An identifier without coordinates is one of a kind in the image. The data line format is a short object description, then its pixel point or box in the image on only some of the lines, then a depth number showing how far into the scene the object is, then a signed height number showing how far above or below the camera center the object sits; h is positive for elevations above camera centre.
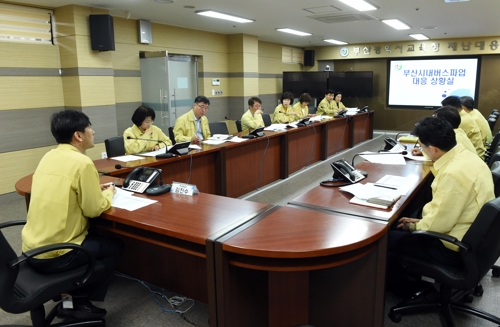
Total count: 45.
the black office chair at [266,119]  6.62 -0.45
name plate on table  2.42 -0.60
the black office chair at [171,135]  4.80 -0.51
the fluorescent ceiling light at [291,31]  7.46 +1.25
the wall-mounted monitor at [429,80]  9.45 +0.28
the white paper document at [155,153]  3.71 -0.58
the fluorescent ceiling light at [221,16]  5.61 +1.21
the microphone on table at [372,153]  2.84 -0.60
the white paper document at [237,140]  4.59 -0.56
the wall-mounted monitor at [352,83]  10.01 +0.24
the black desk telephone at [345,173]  2.66 -0.57
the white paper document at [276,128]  5.58 -0.52
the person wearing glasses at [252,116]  5.91 -0.36
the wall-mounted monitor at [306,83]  10.02 +0.25
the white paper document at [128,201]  2.17 -0.62
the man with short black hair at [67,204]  1.90 -0.55
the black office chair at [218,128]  5.18 -0.46
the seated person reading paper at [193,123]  4.74 -0.37
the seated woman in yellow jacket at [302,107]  7.41 -0.29
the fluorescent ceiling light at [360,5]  5.08 +1.20
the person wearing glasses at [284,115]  7.11 -0.41
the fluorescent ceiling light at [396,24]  6.58 +1.23
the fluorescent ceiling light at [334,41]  9.52 +1.31
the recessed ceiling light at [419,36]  8.70 +1.28
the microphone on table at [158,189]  2.40 -0.60
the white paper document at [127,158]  3.52 -0.59
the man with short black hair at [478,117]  4.78 -0.35
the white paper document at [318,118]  6.85 -0.47
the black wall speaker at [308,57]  10.90 +1.00
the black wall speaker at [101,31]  5.02 +0.85
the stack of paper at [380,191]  2.15 -0.62
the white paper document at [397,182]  2.46 -0.62
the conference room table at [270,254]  1.67 -0.73
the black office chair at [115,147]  3.77 -0.51
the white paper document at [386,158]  3.30 -0.59
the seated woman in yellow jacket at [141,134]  3.90 -0.41
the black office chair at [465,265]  1.82 -0.92
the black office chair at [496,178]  2.32 -0.53
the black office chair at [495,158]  3.00 -0.54
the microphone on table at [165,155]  3.60 -0.57
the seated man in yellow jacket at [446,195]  1.93 -0.53
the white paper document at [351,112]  8.09 -0.44
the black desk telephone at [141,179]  2.48 -0.56
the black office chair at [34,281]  1.67 -0.88
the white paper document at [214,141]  4.48 -0.57
